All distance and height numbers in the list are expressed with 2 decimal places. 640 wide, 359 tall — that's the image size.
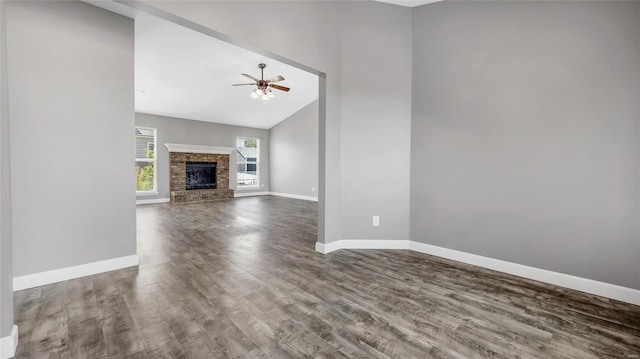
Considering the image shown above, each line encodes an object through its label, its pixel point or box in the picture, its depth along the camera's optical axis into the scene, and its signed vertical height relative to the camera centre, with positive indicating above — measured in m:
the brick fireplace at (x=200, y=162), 8.23 +0.19
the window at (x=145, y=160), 7.76 +0.45
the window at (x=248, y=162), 10.14 +0.54
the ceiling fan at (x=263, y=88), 5.49 +1.87
